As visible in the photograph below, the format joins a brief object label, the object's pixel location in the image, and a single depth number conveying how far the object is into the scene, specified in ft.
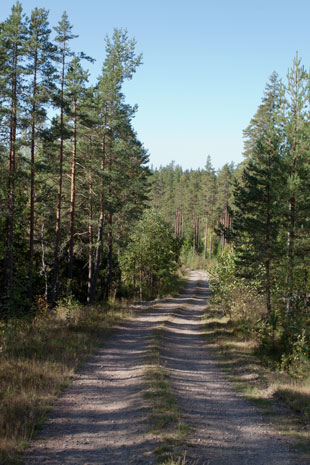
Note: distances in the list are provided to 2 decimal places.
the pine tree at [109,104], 75.05
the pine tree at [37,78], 57.82
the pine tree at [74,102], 65.36
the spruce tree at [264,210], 55.67
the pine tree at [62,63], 64.23
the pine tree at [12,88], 54.19
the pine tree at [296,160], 54.13
